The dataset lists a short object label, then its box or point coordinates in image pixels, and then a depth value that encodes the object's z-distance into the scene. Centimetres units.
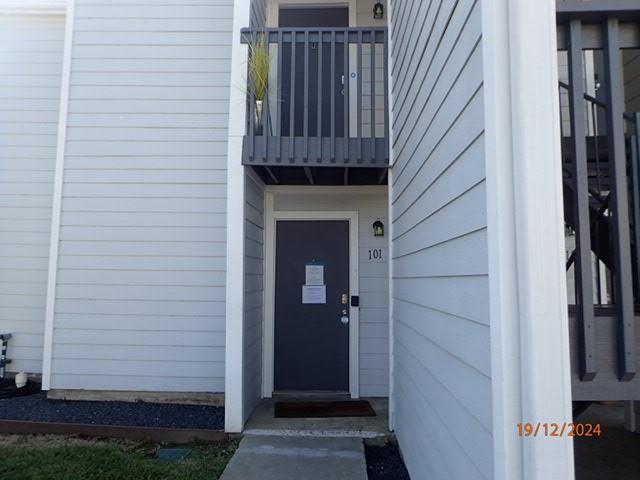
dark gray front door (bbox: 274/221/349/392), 462
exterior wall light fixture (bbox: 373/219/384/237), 467
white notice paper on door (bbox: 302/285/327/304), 470
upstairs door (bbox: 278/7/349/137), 420
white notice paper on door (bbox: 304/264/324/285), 472
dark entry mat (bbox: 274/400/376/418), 403
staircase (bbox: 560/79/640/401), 155
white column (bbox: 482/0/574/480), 125
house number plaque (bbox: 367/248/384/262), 469
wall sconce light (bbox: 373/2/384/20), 480
